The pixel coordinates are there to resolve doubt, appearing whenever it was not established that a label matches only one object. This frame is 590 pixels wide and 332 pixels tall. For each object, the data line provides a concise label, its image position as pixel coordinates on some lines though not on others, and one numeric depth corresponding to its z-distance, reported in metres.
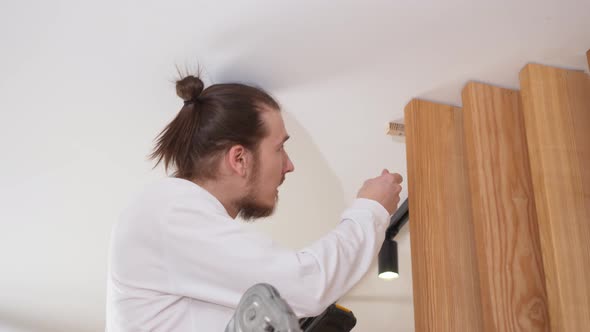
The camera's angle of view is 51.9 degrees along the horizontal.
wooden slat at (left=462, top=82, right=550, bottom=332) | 1.28
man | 1.02
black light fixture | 2.36
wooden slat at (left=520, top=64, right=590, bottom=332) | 1.21
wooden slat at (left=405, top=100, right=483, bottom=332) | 1.36
